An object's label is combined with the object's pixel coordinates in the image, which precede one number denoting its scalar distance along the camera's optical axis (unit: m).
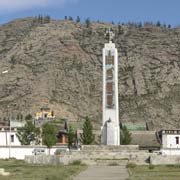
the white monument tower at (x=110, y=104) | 67.06
